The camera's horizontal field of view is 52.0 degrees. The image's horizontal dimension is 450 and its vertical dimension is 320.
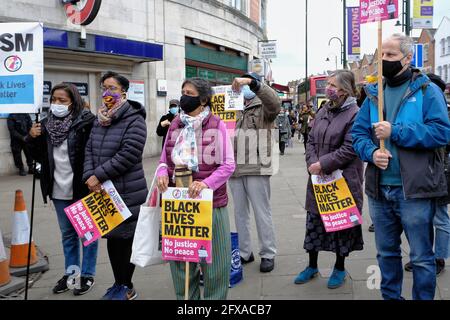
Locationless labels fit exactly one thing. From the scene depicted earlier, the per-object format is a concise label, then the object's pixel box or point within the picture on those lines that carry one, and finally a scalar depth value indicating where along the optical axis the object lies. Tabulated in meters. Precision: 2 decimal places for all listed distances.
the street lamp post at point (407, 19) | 12.96
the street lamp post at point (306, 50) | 35.47
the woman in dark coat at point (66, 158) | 4.19
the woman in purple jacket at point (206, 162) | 3.37
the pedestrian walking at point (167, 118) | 7.62
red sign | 11.60
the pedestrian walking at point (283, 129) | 16.06
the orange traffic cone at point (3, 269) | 4.43
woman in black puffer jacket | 3.84
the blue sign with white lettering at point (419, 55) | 11.09
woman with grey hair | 3.98
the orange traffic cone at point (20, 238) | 5.03
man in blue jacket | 3.05
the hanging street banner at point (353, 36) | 22.39
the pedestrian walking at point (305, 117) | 17.09
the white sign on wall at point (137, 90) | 14.62
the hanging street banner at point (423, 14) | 13.77
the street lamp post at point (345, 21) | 24.52
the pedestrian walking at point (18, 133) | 11.22
